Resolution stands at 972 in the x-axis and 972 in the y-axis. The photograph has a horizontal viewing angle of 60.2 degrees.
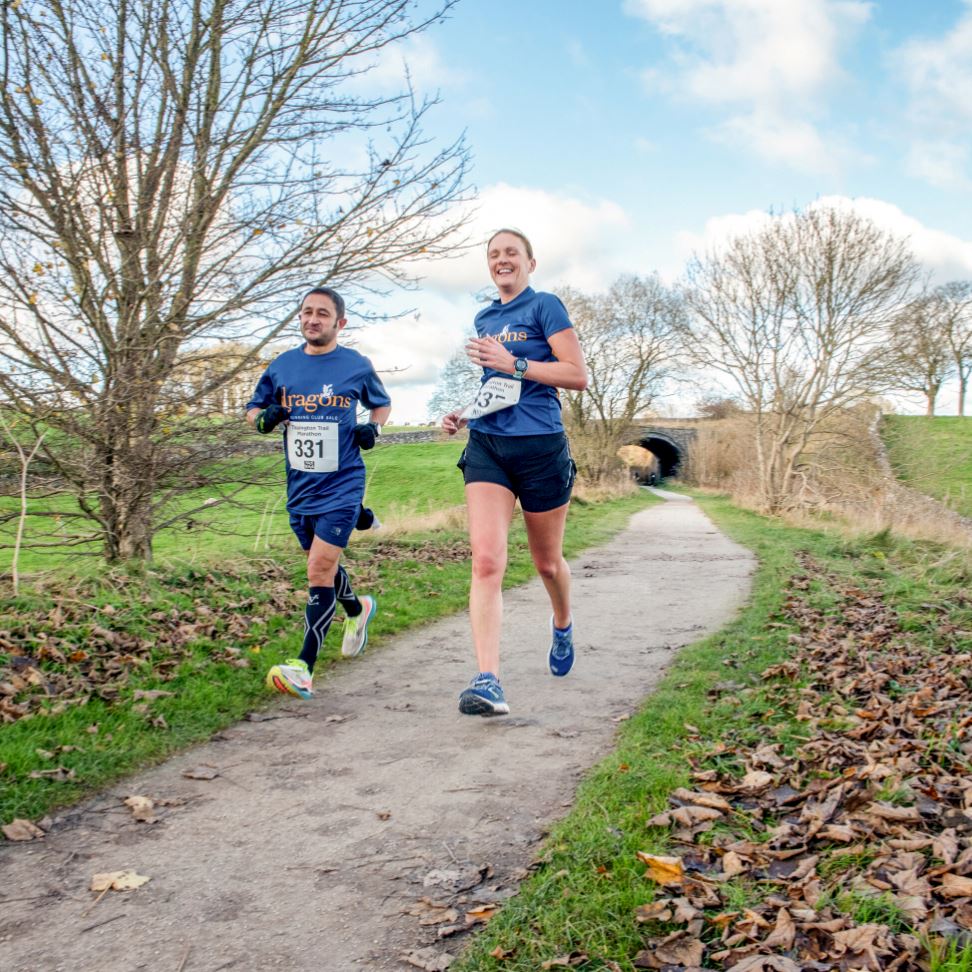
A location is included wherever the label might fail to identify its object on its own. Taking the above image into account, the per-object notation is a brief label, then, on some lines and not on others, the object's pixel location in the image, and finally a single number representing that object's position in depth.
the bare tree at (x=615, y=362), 34.34
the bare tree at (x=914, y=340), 23.41
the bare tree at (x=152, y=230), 6.79
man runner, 5.16
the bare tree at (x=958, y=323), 46.34
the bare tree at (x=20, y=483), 6.20
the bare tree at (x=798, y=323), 23.73
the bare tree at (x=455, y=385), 29.30
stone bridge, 55.62
